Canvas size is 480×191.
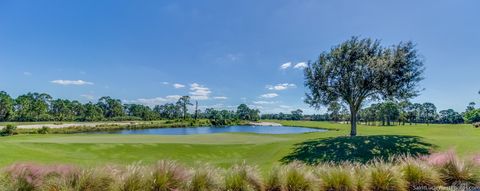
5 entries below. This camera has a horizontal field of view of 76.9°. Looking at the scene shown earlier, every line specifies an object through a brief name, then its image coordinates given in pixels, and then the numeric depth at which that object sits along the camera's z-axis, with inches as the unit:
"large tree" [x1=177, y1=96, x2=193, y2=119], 4394.7
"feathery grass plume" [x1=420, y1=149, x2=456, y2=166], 283.5
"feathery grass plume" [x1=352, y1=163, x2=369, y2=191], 247.1
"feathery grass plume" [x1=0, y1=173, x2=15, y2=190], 216.0
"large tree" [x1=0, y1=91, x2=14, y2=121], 2901.1
